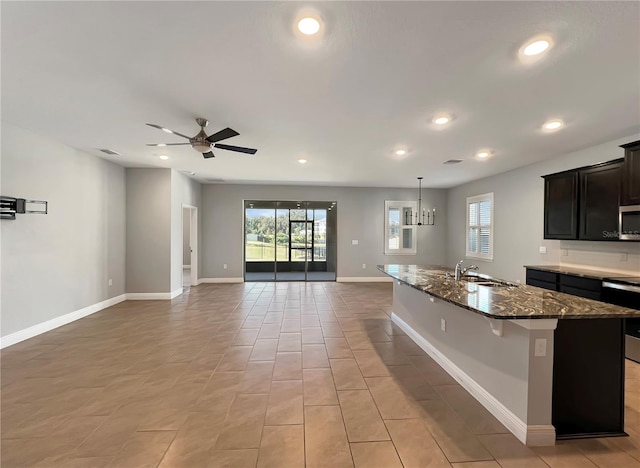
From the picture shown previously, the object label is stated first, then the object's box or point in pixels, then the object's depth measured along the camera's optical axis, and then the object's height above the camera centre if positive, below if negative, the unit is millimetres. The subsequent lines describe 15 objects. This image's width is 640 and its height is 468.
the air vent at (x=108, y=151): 4625 +1268
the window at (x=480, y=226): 6656 +173
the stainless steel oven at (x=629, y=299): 3199 -721
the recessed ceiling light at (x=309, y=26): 1758 +1264
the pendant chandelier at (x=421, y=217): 8625 +463
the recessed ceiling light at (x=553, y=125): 3322 +1276
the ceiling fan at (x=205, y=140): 3126 +1005
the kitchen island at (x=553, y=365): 1937 -907
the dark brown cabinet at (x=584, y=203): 3781 +454
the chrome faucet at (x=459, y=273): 3353 -460
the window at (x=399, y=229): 8523 +108
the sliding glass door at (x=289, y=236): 8328 -124
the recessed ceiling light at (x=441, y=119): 3184 +1265
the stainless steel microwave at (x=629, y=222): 3428 +152
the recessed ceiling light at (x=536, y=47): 1934 +1262
